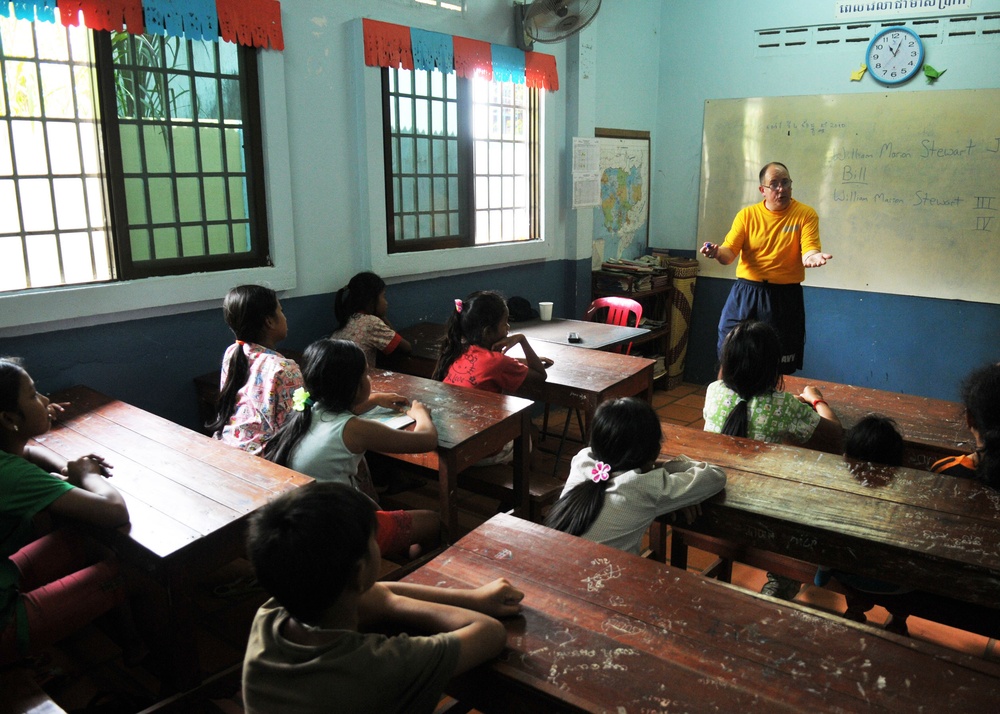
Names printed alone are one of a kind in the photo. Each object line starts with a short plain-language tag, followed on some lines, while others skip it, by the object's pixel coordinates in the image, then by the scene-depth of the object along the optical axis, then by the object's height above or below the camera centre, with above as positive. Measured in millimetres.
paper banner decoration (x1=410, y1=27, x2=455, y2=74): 3852 +840
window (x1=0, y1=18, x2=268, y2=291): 2709 +234
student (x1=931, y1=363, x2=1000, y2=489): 1892 -539
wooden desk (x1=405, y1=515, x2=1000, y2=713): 1136 -725
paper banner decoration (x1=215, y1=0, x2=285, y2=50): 3080 +801
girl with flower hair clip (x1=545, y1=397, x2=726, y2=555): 1803 -664
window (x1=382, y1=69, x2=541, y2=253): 3988 +299
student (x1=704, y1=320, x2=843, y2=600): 2289 -617
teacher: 3811 -246
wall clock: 4504 +918
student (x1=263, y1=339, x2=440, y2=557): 2162 -621
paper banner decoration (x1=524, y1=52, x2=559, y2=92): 4500 +847
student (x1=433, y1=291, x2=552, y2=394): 2951 -543
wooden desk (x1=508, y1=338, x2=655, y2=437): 2979 -683
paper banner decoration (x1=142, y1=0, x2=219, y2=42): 2869 +767
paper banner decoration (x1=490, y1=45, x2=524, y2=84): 4305 +854
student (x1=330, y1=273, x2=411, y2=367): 3447 -478
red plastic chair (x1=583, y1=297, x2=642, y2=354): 4688 -617
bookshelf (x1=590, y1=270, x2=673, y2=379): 5141 -565
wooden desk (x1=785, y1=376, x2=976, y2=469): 2377 -728
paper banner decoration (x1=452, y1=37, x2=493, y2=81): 4078 +844
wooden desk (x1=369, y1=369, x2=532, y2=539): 2377 -703
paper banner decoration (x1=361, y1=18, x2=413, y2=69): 3625 +824
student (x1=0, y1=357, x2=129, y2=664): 1729 -766
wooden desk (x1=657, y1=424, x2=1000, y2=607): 1577 -708
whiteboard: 4484 +199
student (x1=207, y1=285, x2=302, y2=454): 2479 -528
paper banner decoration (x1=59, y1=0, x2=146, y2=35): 2652 +728
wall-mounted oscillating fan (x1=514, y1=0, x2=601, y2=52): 4230 +1089
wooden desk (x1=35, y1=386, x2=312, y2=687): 1738 -715
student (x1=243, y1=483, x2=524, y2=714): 1097 -635
